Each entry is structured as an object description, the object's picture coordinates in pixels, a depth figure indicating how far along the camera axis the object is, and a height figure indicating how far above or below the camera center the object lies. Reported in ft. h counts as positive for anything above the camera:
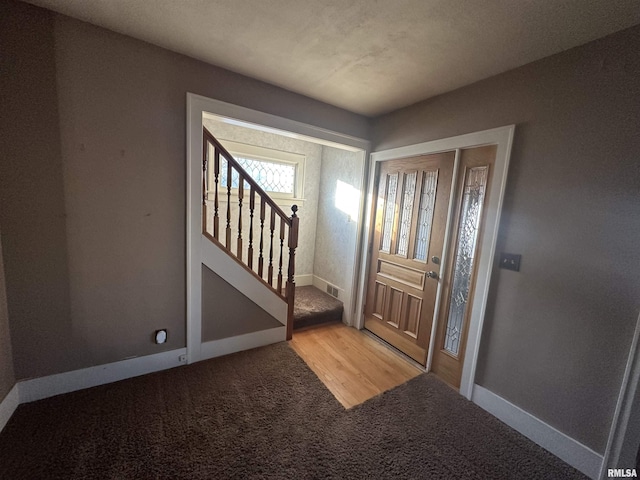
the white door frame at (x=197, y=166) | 6.20 +0.81
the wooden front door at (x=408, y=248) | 7.29 -1.16
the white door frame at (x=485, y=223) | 5.70 -0.12
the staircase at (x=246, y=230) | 6.95 -1.07
